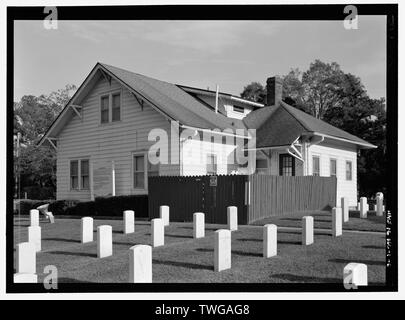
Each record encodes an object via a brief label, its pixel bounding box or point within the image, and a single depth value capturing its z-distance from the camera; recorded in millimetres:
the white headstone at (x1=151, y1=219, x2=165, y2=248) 11047
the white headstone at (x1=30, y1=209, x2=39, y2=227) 14604
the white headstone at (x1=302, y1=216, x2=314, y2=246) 10469
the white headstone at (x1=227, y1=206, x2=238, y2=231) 13500
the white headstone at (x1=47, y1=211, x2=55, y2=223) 16237
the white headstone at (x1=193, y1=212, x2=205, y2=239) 12219
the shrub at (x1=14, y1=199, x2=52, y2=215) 21484
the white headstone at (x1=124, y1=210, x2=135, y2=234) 13289
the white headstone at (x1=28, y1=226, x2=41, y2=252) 10477
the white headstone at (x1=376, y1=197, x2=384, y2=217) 16234
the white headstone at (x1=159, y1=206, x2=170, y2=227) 14916
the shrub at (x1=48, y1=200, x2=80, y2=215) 21188
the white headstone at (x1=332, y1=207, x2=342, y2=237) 11680
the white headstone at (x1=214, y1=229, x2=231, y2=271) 7934
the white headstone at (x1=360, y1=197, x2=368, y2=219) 15683
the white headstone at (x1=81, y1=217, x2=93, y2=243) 12195
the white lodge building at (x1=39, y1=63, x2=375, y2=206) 19328
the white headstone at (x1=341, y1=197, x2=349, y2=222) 14938
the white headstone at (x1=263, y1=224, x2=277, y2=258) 9156
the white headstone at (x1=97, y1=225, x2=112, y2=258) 9805
